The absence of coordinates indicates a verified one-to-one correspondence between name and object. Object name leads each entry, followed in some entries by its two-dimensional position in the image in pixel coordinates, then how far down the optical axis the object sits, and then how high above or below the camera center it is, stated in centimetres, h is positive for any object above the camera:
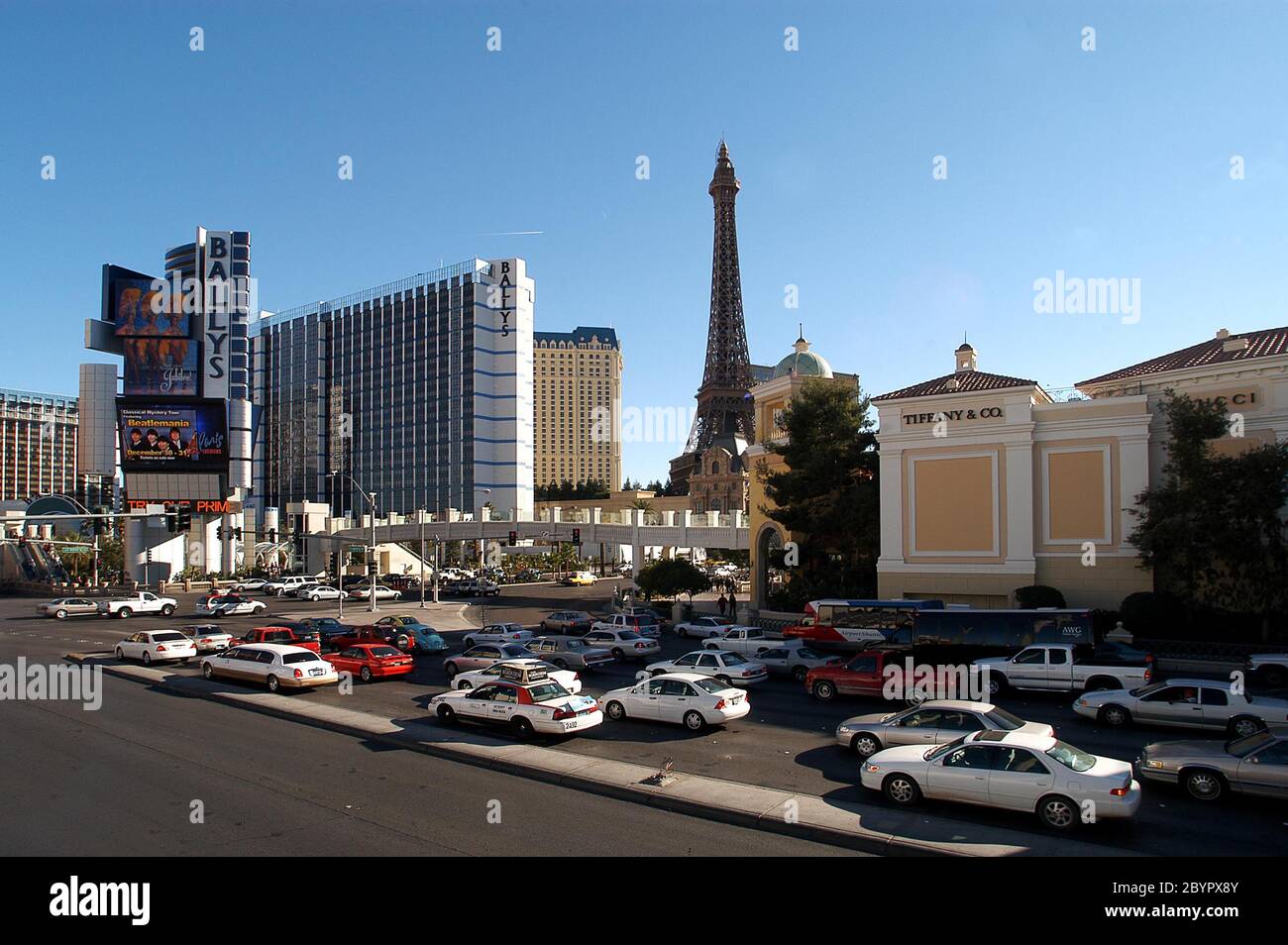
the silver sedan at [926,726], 1408 -431
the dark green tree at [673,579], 5195 -585
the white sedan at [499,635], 3130 -572
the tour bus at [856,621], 2852 -481
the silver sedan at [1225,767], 1231 -437
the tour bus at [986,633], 2405 -446
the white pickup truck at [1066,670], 2116 -489
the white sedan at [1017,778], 1124 -421
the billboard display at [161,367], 7319 +1109
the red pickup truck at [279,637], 2877 -525
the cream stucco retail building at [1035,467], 3158 +82
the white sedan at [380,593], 6228 -800
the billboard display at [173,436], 7044 +478
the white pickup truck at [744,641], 2747 -539
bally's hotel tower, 11775 +1488
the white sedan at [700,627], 3770 -654
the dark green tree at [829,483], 4047 +19
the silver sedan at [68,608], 4986 -720
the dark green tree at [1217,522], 2733 -124
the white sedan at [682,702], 1814 -487
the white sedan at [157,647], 2847 -551
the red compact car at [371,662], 2559 -545
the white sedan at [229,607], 4981 -721
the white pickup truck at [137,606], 5053 -725
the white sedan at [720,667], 2272 -503
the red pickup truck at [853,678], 2139 -505
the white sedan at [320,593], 6050 -771
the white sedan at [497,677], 2003 -480
